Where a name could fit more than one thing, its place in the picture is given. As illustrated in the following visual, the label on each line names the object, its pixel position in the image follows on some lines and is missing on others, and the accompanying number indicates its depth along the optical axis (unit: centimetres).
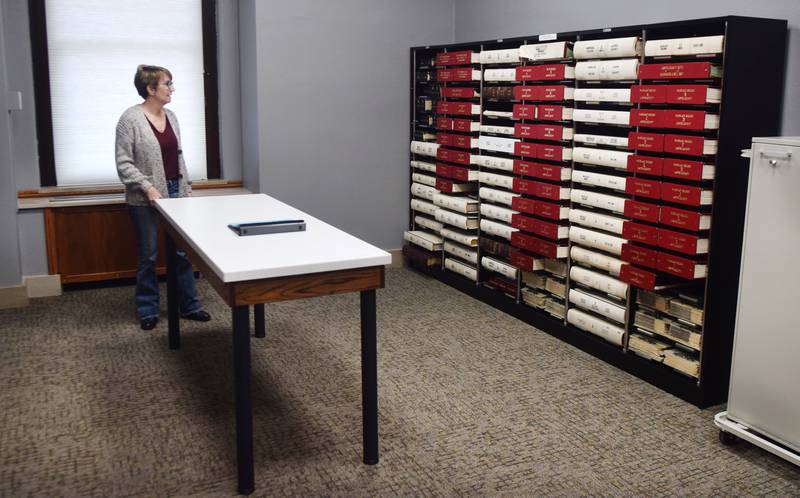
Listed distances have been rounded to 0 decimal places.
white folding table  224
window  459
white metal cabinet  246
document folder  269
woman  377
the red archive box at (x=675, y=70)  285
